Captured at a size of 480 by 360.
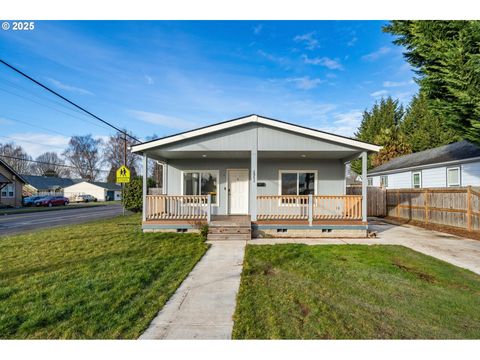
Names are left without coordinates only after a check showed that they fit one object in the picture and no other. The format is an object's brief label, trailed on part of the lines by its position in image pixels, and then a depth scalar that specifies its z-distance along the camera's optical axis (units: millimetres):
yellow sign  13398
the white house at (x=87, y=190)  50812
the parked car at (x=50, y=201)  30389
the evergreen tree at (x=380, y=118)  27250
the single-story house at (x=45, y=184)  44625
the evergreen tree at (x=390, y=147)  24312
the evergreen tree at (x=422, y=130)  21891
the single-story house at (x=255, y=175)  8633
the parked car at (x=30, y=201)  30781
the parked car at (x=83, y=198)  43469
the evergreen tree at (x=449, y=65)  6652
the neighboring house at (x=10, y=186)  26822
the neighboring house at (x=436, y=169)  11523
